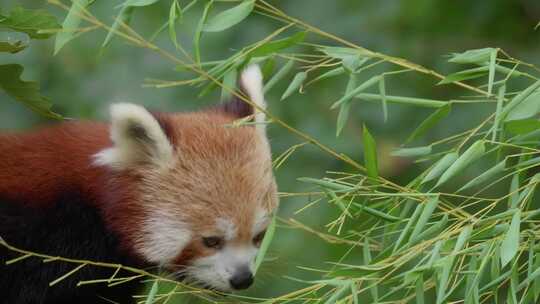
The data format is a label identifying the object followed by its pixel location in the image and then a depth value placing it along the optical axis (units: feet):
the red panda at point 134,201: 22.12
